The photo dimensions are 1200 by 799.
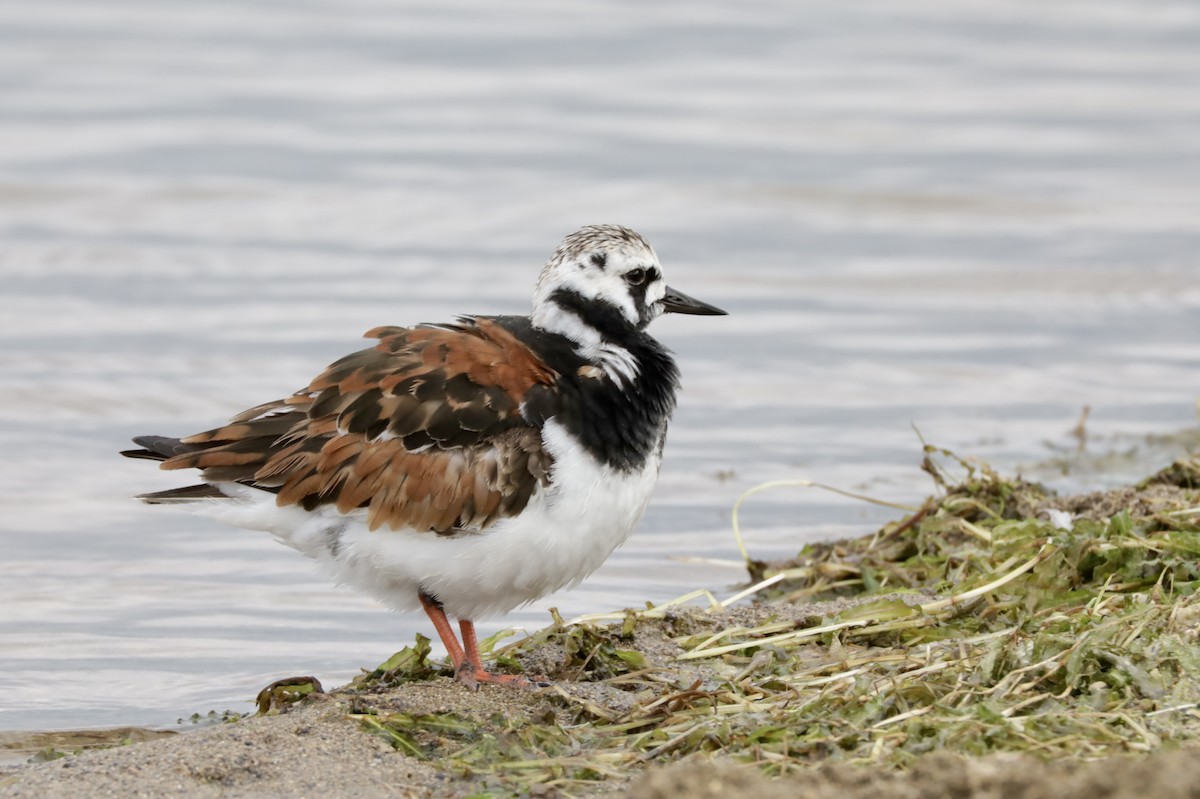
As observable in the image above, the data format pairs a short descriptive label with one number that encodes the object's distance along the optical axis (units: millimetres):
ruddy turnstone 9781
